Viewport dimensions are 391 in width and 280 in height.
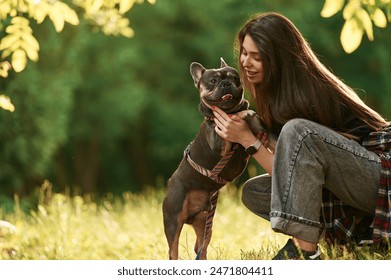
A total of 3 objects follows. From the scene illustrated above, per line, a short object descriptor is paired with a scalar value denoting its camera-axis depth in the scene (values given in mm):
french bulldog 7504
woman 6840
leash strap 7723
